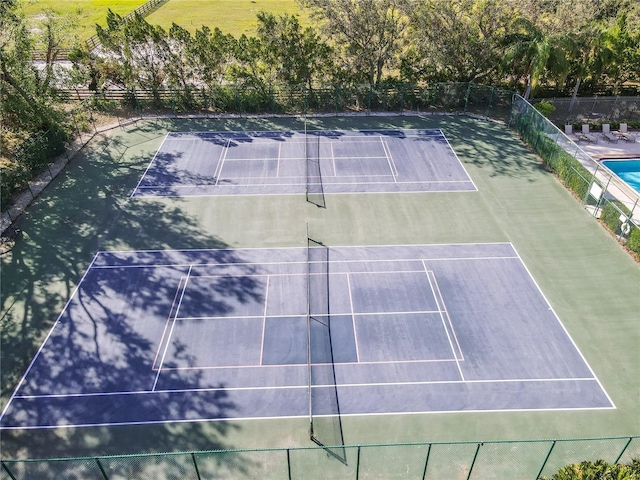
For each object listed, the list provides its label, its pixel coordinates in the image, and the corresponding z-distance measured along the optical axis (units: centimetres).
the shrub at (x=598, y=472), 982
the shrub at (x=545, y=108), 2675
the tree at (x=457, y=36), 2747
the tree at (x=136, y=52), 2775
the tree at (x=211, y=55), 2809
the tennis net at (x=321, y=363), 1209
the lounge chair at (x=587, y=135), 2584
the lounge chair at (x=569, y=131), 2634
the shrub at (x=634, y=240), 1741
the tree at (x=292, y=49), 2770
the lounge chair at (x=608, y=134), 2586
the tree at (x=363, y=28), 2736
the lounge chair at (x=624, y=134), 2592
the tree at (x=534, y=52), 2586
